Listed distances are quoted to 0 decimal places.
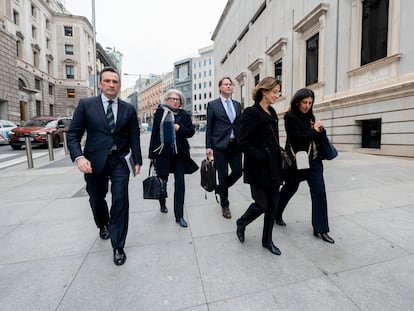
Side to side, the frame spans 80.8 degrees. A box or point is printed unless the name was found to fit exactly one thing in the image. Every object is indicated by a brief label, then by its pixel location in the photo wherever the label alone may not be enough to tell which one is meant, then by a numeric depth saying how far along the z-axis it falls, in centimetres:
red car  1359
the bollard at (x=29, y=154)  809
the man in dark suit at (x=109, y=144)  238
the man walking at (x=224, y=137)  350
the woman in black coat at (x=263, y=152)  239
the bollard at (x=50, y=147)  958
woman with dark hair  264
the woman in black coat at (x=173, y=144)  322
